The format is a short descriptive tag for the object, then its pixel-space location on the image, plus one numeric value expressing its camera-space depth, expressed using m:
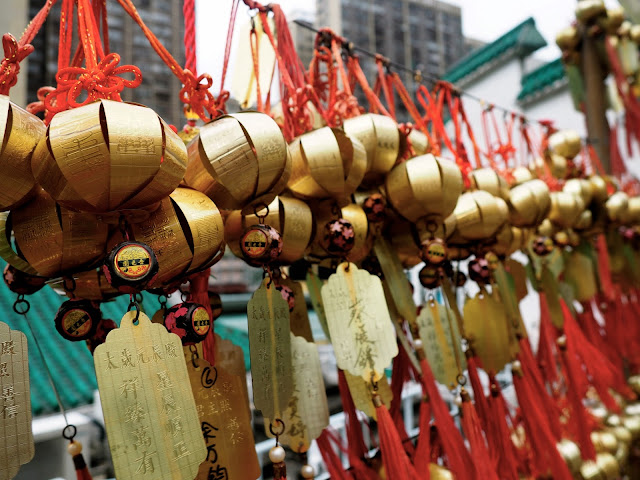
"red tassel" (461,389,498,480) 0.55
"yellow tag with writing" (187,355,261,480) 0.38
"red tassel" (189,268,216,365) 0.42
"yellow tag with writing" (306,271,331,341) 0.58
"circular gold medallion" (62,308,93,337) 0.33
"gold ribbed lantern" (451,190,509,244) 0.62
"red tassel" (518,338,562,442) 0.72
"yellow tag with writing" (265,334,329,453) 0.45
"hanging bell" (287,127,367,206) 0.45
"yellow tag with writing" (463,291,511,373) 0.66
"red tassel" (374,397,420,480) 0.48
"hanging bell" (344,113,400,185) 0.53
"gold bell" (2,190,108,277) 0.32
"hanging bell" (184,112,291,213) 0.38
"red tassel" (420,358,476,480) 0.56
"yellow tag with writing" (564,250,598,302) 1.01
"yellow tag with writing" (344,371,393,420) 0.50
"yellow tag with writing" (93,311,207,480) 0.29
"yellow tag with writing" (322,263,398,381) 0.46
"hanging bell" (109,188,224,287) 0.33
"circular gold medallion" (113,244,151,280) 0.29
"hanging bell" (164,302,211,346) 0.34
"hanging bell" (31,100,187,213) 0.29
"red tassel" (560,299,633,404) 0.88
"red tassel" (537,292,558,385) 0.85
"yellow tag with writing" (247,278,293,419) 0.40
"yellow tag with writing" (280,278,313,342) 0.51
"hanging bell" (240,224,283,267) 0.39
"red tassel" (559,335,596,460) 0.85
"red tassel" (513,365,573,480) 0.70
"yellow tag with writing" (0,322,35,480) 0.29
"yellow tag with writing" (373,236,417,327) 0.57
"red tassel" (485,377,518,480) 0.63
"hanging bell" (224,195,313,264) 0.44
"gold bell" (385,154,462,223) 0.53
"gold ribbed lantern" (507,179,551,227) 0.72
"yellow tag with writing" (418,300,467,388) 0.58
